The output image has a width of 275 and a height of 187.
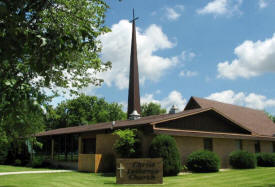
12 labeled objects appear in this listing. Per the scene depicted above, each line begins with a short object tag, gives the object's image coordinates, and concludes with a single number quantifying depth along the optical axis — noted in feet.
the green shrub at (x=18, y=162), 87.36
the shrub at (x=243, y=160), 66.33
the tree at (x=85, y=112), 197.09
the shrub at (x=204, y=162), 57.67
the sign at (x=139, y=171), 39.60
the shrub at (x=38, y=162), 78.74
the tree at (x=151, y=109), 238.23
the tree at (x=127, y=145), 55.36
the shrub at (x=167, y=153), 51.75
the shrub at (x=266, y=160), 75.82
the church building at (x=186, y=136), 60.23
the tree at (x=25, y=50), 9.98
